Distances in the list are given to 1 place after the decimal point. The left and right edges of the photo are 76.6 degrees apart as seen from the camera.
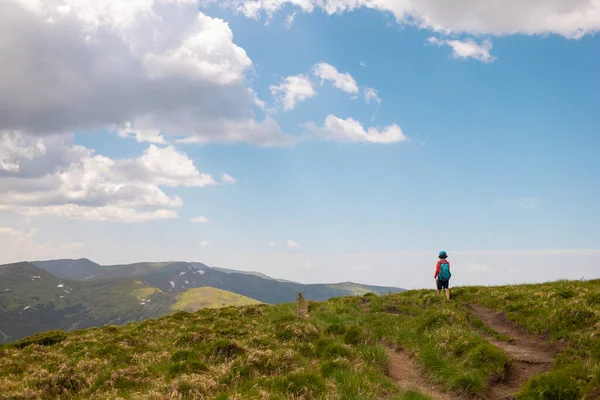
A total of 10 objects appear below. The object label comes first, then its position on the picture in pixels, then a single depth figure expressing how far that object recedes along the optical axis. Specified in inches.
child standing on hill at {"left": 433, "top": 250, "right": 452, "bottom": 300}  979.3
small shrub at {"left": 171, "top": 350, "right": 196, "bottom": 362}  566.1
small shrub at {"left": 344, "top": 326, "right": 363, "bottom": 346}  641.6
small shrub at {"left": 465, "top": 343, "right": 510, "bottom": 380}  445.7
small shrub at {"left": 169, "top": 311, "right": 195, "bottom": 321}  1147.9
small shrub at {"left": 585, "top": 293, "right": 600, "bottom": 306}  614.1
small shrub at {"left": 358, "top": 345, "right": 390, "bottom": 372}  525.0
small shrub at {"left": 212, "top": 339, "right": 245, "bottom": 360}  567.8
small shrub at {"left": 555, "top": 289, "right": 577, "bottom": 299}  709.3
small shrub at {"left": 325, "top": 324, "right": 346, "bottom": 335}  722.2
